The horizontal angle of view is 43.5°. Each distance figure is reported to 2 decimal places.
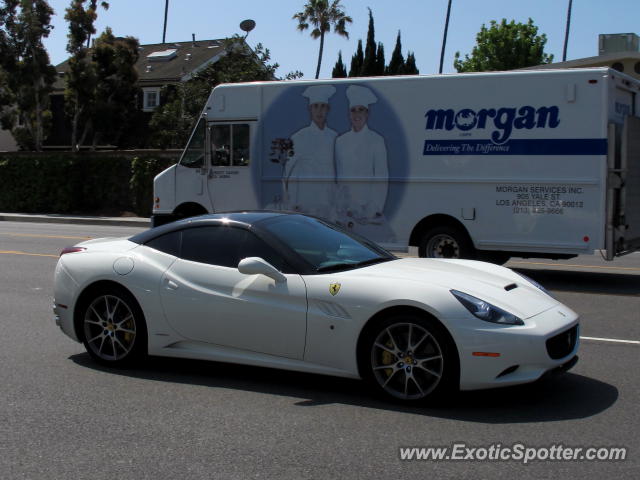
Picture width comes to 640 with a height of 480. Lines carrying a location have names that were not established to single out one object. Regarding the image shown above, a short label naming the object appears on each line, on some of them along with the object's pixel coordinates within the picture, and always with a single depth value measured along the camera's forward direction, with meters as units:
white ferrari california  5.32
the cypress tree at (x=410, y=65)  62.24
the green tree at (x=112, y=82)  38.26
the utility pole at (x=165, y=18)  64.44
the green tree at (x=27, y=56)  33.41
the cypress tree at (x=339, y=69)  63.00
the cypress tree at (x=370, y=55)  62.59
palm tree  55.34
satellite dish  31.39
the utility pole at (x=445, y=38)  54.19
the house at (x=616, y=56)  35.19
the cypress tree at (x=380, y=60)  62.94
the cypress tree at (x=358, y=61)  63.69
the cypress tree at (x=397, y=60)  61.97
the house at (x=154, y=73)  43.47
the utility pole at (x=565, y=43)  53.67
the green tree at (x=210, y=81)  32.47
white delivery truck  11.49
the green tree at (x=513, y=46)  66.56
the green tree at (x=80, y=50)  35.41
